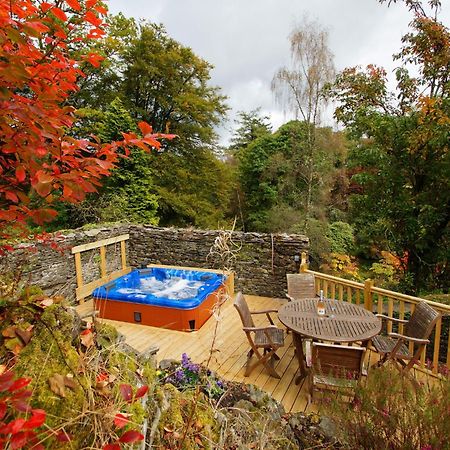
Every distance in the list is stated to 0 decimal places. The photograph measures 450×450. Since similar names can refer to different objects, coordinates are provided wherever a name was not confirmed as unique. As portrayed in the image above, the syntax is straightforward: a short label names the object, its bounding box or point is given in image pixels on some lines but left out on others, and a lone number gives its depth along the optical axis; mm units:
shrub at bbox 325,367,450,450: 1586
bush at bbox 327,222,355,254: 11406
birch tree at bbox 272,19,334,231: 10306
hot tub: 5211
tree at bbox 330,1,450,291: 5617
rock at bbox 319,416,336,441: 2359
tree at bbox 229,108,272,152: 17922
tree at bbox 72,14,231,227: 11938
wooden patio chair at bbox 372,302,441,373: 3322
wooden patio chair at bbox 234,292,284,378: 3727
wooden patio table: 3256
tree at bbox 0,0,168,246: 895
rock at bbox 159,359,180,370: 3066
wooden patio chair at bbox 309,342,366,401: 2827
